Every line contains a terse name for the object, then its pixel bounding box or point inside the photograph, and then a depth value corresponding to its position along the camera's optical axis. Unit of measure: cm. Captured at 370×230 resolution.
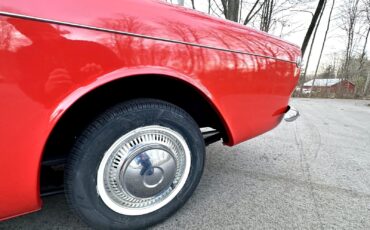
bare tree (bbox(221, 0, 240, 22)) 628
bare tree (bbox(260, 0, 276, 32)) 1218
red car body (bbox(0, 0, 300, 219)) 81
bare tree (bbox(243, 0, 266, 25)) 908
